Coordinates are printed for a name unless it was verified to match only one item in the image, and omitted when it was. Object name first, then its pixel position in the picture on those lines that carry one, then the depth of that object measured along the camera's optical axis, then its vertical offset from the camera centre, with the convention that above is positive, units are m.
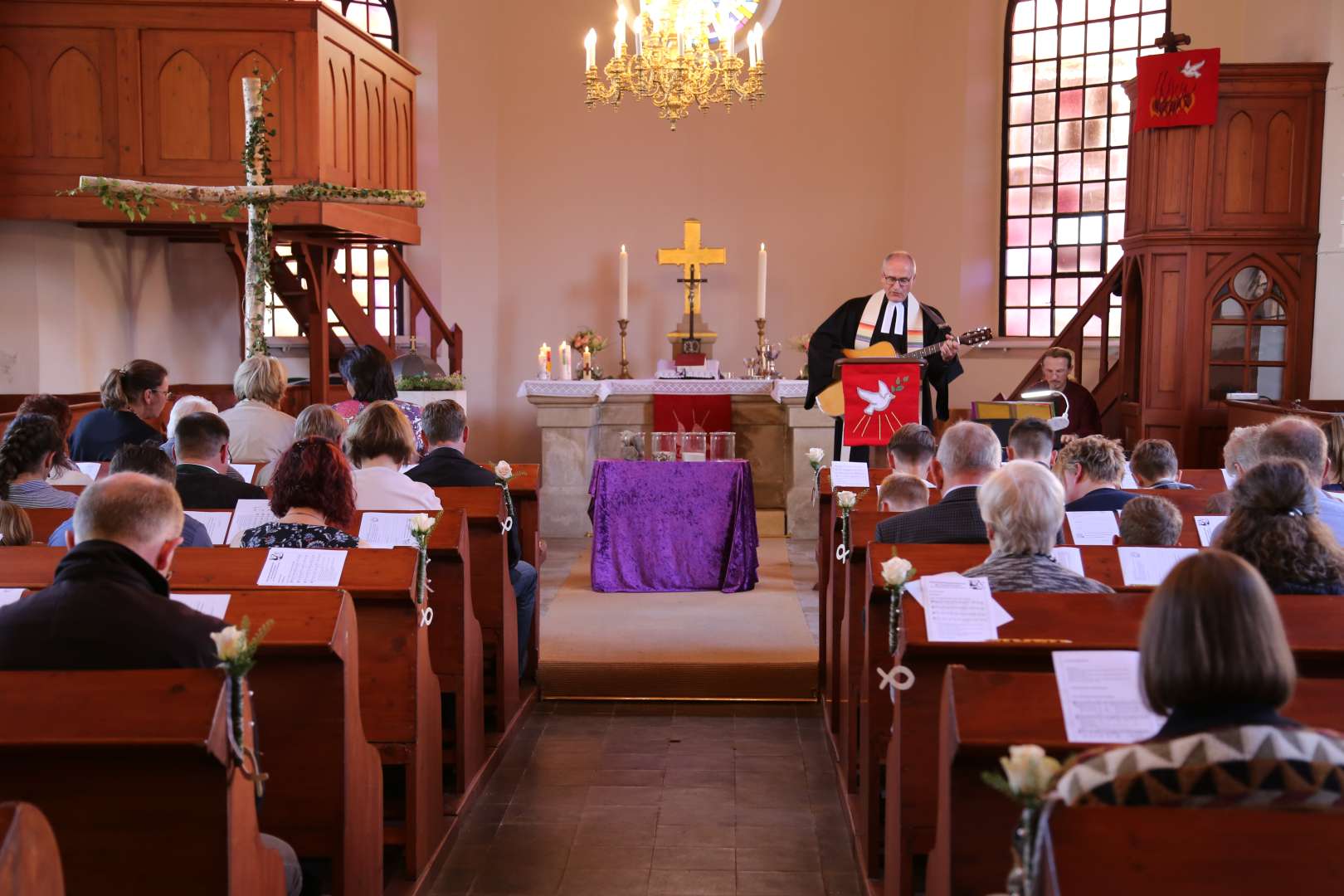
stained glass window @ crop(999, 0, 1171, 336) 11.12 +1.71
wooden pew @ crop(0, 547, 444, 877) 3.32 -0.84
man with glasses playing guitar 6.67 +0.02
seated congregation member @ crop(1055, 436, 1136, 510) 4.40 -0.47
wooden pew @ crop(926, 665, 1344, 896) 1.66 -0.68
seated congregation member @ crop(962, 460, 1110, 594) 3.02 -0.46
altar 9.22 -0.80
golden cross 10.93 +0.73
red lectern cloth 6.15 -0.30
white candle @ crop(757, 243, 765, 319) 10.08 +0.46
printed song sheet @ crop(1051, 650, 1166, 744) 2.16 -0.63
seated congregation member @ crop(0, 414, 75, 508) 4.16 -0.43
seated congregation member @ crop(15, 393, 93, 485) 4.78 -0.31
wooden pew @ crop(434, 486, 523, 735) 4.75 -0.97
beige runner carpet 5.48 -1.44
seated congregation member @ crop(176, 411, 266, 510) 4.38 -0.48
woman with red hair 3.48 -0.46
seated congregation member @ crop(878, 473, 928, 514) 4.52 -0.56
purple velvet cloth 7.01 -1.07
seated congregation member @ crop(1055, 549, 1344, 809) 1.70 -0.53
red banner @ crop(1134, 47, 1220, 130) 8.34 +1.73
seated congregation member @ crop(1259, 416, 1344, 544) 3.93 -0.33
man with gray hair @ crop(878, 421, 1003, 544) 3.91 -0.49
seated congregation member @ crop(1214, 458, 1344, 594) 2.97 -0.47
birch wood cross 5.46 +0.63
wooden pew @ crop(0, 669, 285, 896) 2.13 -0.78
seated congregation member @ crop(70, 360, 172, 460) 5.43 -0.35
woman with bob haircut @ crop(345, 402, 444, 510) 4.35 -0.45
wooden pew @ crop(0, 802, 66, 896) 1.52 -0.65
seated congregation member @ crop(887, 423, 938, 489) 4.91 -0.43
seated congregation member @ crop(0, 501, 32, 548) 3.62 -0.56
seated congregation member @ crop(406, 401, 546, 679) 5.20 -0.55
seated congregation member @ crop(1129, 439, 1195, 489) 4.96 -0.50
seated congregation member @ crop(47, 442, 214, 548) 3.73 -0.39
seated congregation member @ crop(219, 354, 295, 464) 5.48 -0.37
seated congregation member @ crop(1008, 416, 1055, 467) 4.75 -0.38
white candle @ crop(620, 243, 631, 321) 10.51 +0.44
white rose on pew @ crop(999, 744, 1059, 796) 1.65 -0.57
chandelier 7.58 +1.75
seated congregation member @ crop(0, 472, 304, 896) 2.43 -0.54
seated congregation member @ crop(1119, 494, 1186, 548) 3.65 -0.53
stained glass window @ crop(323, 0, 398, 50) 11.76 +3.04
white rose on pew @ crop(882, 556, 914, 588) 2.96 -0.55
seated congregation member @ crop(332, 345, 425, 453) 5.67 -0.18
